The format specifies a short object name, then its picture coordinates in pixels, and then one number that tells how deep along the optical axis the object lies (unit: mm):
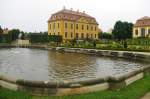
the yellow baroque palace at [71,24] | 34048
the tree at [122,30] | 34385
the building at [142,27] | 31965
